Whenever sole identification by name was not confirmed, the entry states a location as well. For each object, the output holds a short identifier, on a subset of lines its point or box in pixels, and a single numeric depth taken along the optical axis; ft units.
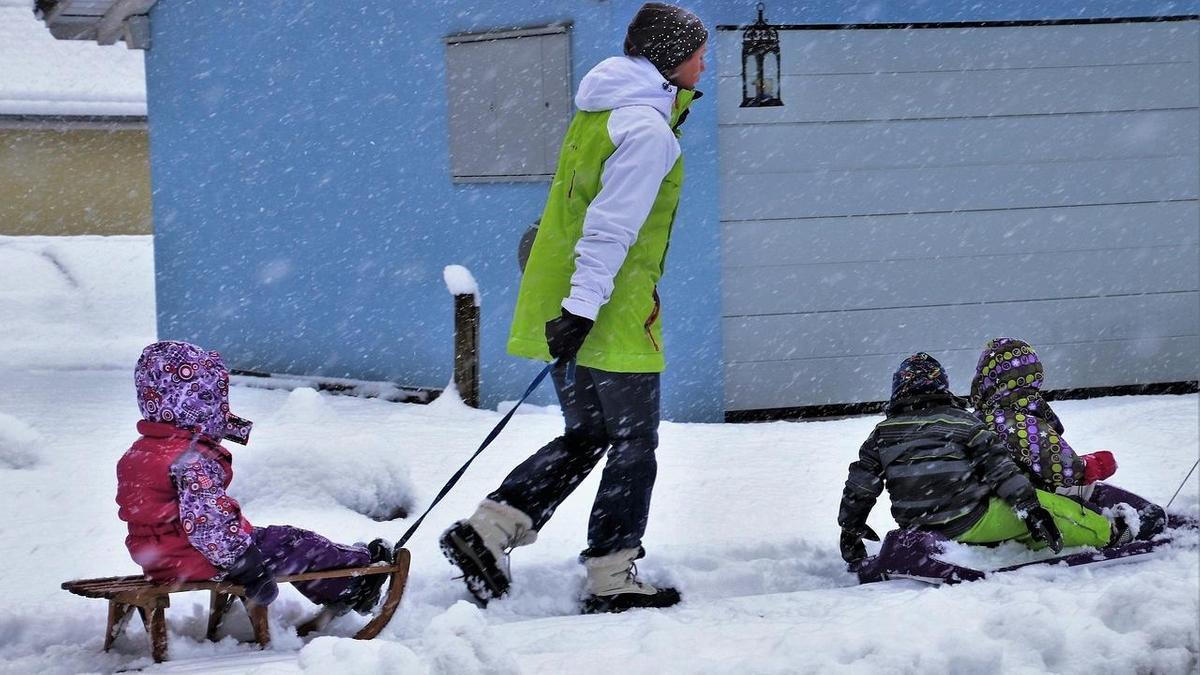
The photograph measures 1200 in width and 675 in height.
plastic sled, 28.53
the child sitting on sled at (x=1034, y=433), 31.73
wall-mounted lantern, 50.39
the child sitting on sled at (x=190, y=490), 24.57
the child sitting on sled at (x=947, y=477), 29.43
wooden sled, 24.12
